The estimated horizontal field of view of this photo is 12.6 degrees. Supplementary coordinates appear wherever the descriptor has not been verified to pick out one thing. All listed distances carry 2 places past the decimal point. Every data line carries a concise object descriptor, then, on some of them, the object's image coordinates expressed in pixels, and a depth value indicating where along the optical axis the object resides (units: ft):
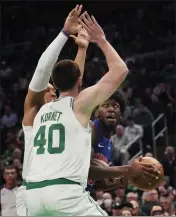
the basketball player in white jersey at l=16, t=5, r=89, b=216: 22.39
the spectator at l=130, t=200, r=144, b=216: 37.27
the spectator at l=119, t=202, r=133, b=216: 34.53
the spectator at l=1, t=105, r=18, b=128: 71.64
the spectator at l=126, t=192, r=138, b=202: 45.19
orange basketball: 22.44
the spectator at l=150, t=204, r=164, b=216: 37.27
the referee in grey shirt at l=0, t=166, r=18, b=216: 41.00
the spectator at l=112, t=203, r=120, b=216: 35.36
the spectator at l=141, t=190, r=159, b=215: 42.50
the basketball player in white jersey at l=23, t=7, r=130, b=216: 19.24
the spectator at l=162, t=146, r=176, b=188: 56.76
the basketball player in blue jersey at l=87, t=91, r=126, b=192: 24.62
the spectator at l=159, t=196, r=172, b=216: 43.76
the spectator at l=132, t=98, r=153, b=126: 64.15
